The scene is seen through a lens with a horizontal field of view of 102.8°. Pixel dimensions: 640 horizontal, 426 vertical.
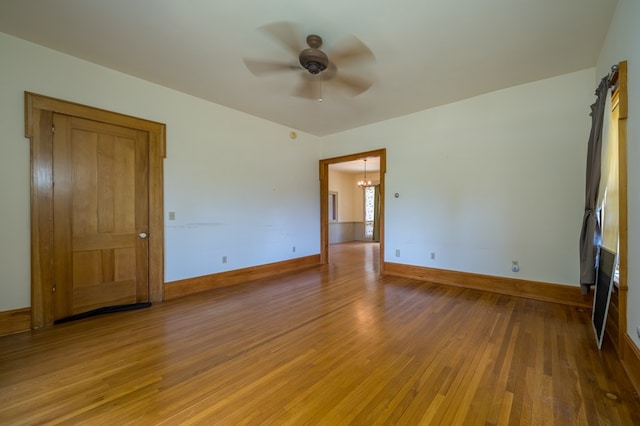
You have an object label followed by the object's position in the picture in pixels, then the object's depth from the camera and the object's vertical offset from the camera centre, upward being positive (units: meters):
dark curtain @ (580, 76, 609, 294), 2.58 +0.05
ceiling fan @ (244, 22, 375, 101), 2.41 +1.66
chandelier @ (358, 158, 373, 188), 9.49 +1.10
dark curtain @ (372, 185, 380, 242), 10.30 -0.17
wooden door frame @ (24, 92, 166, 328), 2.67 +0.19
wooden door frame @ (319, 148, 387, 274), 5.83 +0.08
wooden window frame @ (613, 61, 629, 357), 1.97 +0.04
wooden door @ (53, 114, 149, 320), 2.88 -0.06
